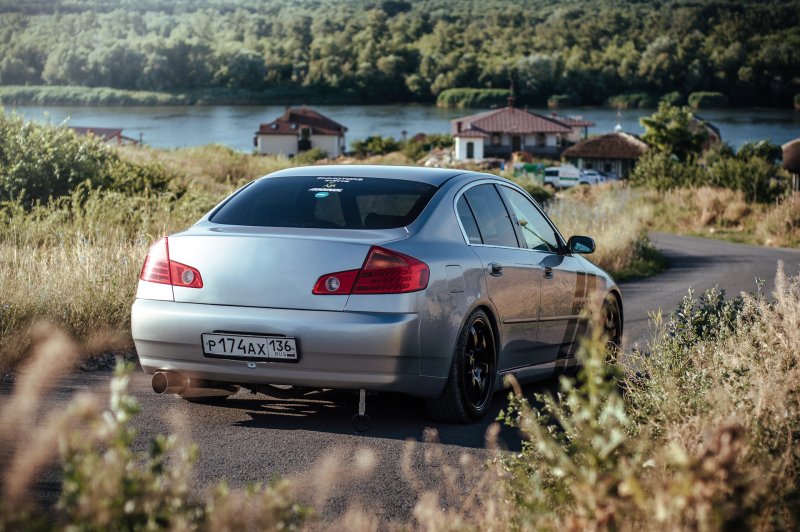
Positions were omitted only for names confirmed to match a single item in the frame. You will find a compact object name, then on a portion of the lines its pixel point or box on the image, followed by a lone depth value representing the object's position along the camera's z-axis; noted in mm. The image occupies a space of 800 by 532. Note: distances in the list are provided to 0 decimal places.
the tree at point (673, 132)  116438
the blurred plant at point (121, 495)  2549
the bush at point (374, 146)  135625
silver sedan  6246
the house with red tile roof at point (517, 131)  149125
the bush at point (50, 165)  17312
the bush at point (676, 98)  187025
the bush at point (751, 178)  41688
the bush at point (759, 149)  77062
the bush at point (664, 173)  50812
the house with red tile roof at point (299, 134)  139875
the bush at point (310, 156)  110550
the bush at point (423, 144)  137000
